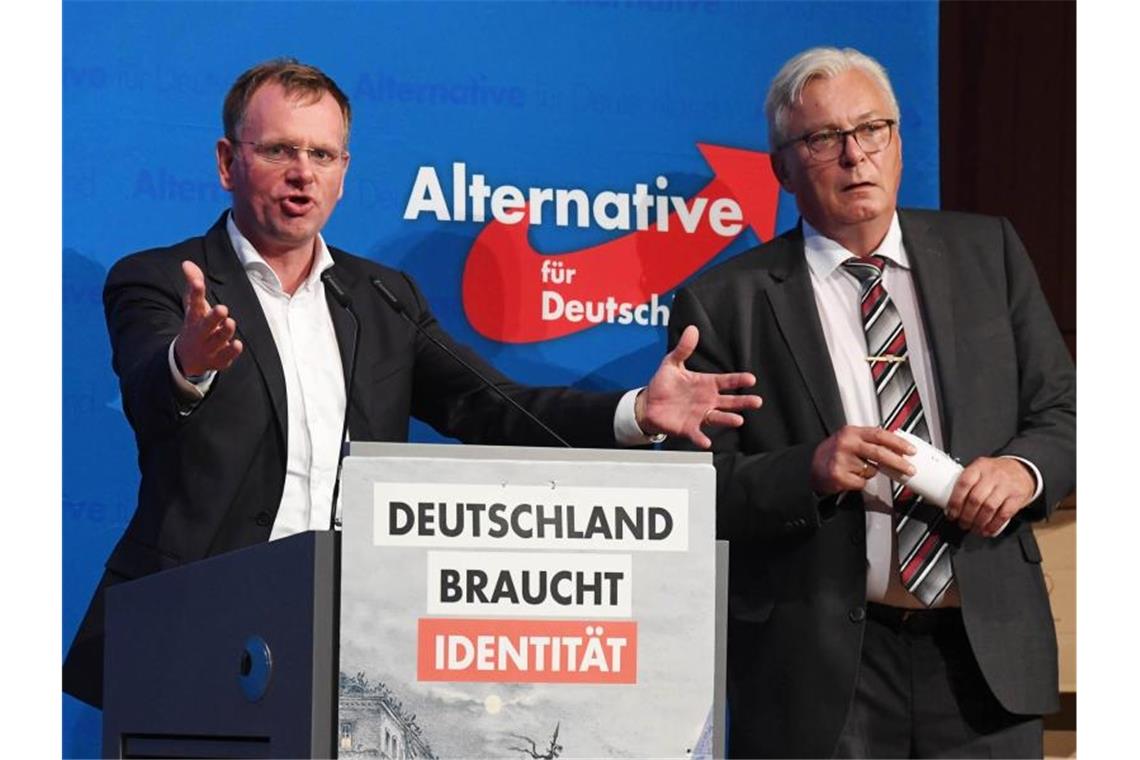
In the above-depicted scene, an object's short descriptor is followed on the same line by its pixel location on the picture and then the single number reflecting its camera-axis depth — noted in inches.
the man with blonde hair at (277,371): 258.7
